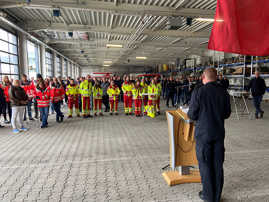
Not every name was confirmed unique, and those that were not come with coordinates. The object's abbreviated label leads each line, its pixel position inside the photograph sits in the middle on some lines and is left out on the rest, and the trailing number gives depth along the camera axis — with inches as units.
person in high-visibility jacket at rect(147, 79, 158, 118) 353.1
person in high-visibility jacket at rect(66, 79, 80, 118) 354.9
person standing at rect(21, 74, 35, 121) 336.2
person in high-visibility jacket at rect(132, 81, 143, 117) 361.9
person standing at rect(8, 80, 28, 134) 257.6
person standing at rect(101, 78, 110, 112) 450.6
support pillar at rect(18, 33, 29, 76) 464.8
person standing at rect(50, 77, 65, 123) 311.1
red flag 85.9
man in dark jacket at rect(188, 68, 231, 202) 95.2
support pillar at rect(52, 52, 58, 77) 816.3
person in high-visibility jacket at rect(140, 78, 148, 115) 380.3
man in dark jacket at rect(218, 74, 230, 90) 482.9
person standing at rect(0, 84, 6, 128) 306.1
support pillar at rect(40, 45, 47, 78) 633.1
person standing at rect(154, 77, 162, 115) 361.9
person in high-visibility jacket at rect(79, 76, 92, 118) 352.8
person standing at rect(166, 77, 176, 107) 508.4
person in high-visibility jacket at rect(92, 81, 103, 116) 367.9
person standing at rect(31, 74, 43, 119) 339.3
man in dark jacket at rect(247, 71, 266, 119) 325.7
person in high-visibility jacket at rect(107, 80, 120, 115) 380.9
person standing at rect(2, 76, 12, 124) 314.7
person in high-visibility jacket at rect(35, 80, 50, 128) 284.2
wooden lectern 121.5
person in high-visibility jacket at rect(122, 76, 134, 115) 375.9
